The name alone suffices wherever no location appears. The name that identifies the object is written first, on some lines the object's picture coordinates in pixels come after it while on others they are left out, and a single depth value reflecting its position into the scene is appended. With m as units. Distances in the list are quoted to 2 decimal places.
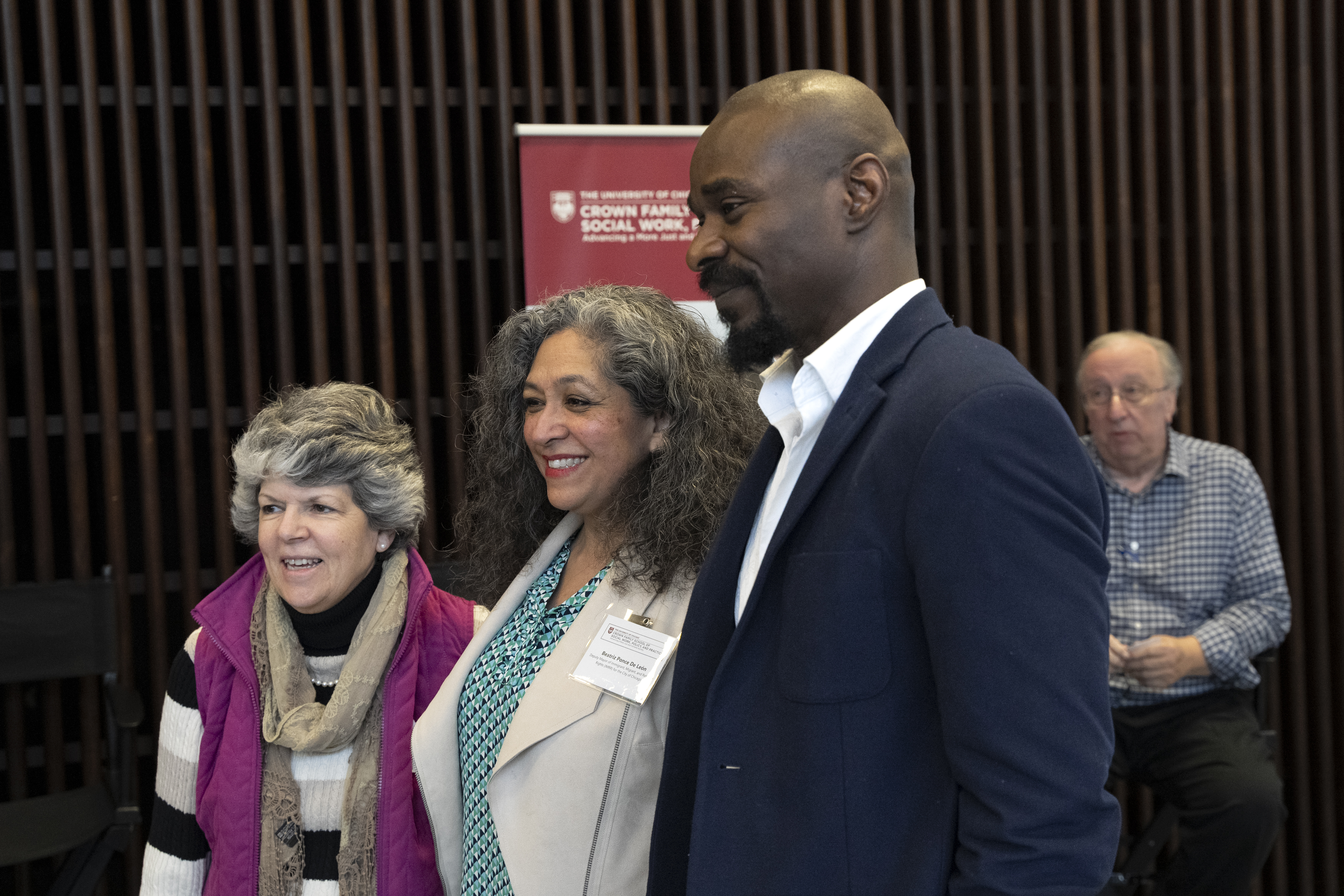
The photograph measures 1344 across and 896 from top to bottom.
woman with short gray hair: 1.96
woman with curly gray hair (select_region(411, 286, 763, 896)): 1.69
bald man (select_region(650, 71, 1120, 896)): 1.03
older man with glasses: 3.15
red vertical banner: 3.74
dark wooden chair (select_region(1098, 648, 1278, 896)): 3.37
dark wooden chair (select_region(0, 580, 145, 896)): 3.01
